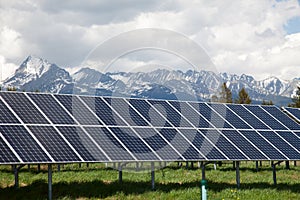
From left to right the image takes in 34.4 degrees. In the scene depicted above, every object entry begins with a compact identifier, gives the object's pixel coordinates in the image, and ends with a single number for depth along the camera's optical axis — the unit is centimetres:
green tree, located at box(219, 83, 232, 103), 8406
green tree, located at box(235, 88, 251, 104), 8469
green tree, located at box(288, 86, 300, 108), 8389
